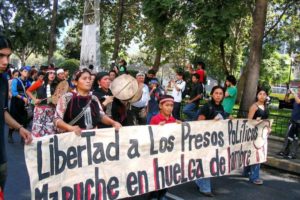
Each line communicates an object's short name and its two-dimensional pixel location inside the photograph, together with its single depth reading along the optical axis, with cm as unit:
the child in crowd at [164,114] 522
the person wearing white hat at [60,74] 800
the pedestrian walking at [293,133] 860
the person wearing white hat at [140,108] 905
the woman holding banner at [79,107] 425
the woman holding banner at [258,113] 667
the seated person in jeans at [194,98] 1046
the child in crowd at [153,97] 1062
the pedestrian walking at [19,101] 945
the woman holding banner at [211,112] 595
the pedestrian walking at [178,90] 1072
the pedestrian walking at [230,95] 941
